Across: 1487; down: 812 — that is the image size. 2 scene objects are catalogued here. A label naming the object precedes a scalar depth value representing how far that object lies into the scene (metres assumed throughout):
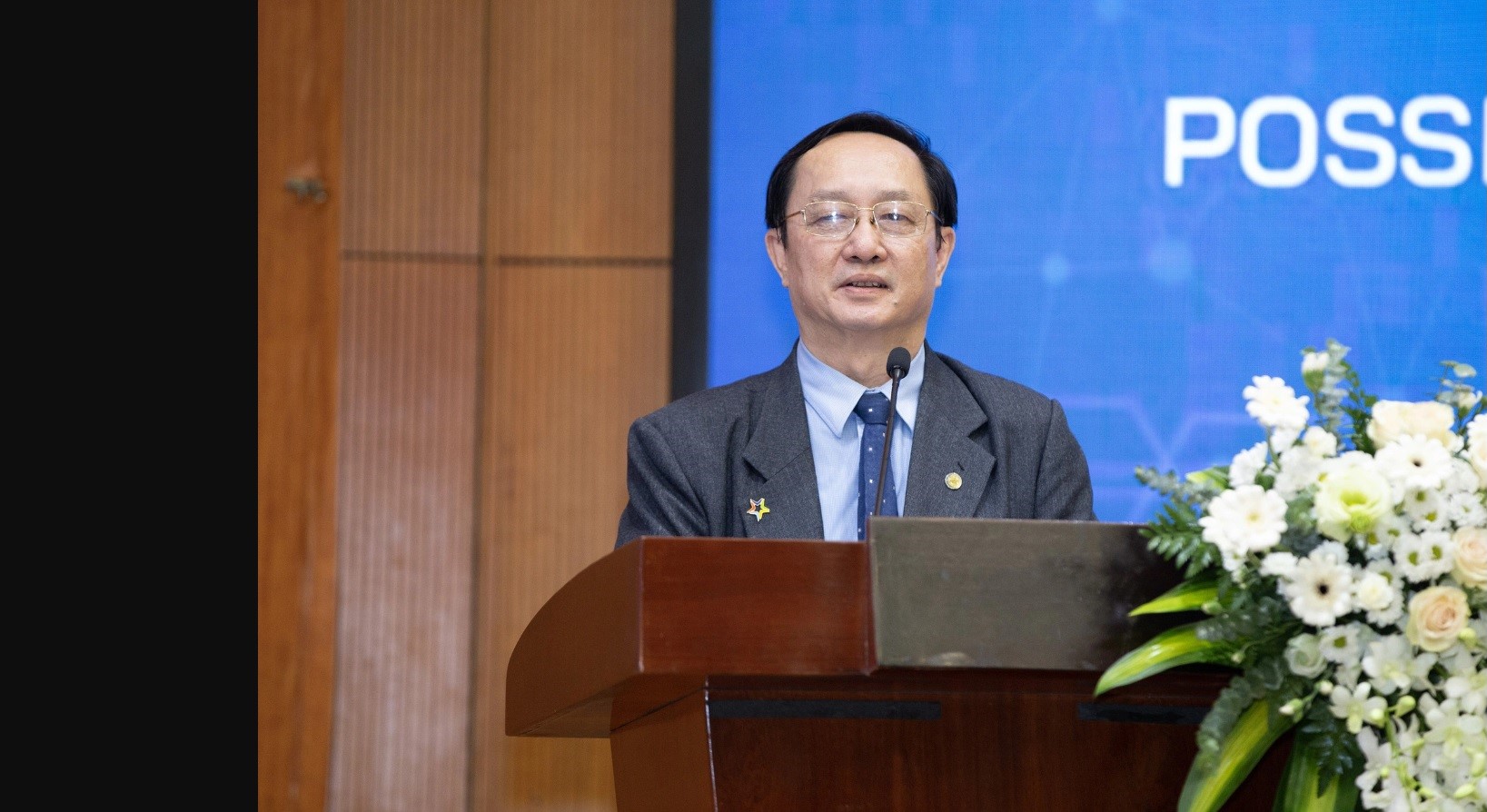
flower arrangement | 3.39
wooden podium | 3.39
